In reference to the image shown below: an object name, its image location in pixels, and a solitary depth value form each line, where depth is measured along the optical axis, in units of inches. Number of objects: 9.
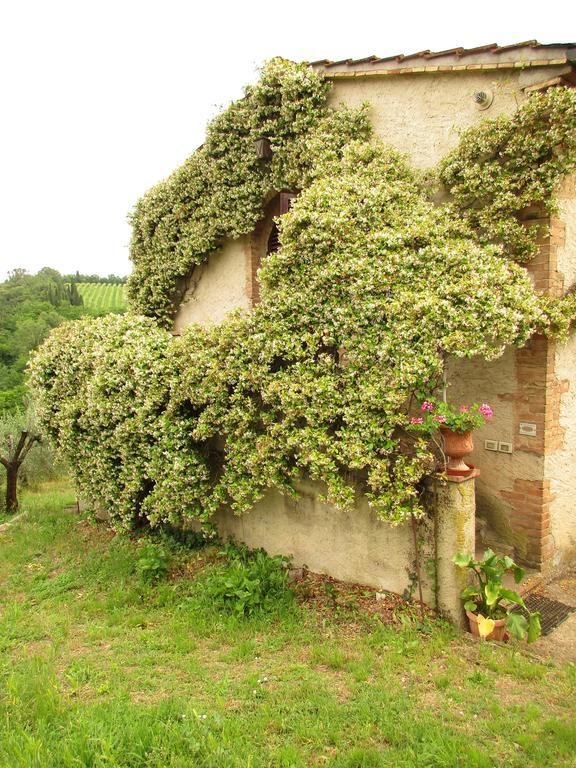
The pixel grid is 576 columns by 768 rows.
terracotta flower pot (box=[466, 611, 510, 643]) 197.3
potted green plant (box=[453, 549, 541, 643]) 191.3
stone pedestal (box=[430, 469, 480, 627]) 203.2
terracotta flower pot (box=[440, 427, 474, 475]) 205.6
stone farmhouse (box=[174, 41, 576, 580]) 238.4
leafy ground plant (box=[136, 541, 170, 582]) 266.1
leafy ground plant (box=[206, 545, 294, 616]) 229.6
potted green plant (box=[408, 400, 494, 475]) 201.0
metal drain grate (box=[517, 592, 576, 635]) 211.8
